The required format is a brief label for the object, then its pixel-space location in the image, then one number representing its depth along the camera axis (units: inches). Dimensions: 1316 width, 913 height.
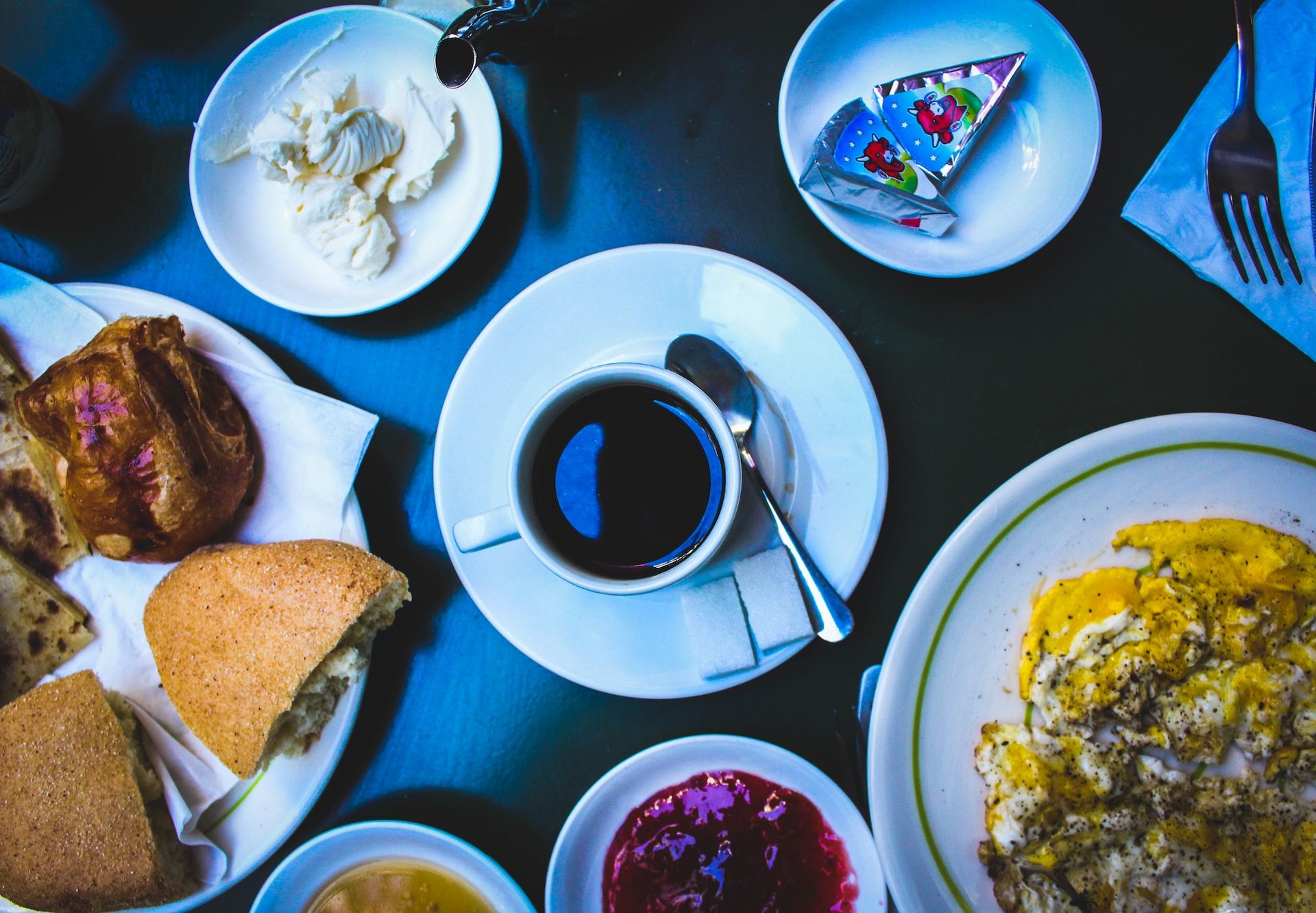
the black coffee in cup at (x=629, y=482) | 17.9
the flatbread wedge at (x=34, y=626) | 19.1
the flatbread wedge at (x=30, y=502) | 19.4
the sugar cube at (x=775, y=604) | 17.9
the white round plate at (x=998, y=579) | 18.0
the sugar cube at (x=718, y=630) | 17.8
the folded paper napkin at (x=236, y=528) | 18.9
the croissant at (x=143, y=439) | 18.3
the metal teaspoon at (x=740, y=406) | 17.9
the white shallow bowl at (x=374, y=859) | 18.6
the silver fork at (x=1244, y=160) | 19.2
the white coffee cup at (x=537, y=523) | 16.8
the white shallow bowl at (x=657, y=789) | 18.3
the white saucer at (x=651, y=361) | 18.0
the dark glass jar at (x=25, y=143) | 19.6
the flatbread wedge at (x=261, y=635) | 18.1
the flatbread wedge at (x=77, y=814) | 18.4
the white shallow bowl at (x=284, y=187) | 19.4
